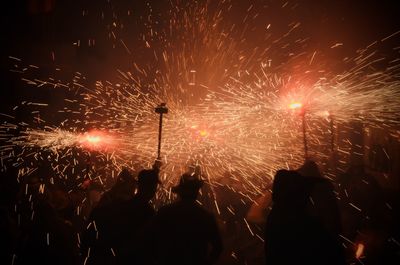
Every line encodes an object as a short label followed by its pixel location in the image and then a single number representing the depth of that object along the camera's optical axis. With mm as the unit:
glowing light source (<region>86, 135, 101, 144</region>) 16284
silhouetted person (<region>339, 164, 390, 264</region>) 4797
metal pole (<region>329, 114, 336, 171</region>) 9647
